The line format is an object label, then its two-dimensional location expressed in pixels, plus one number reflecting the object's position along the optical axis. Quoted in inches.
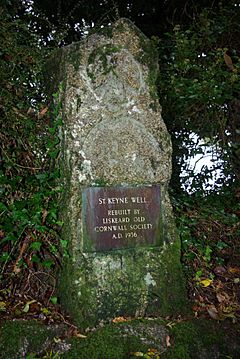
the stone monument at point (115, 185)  120.3
